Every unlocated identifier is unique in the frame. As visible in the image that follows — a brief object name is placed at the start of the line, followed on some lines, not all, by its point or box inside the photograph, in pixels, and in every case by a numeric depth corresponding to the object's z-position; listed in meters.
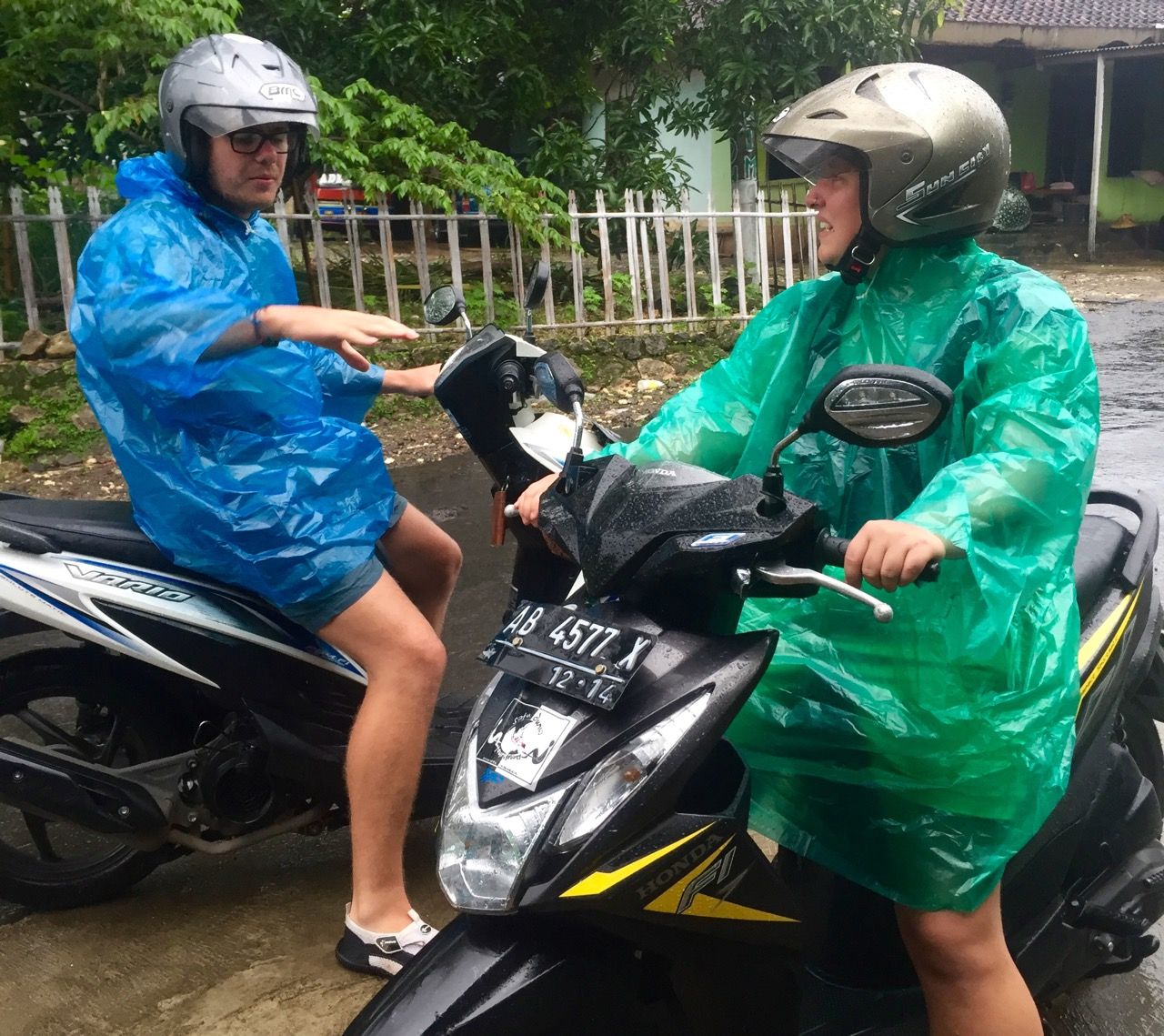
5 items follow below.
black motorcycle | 1.42
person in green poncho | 1.66
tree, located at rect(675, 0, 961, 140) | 9.44
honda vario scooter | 2.46
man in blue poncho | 2.23
